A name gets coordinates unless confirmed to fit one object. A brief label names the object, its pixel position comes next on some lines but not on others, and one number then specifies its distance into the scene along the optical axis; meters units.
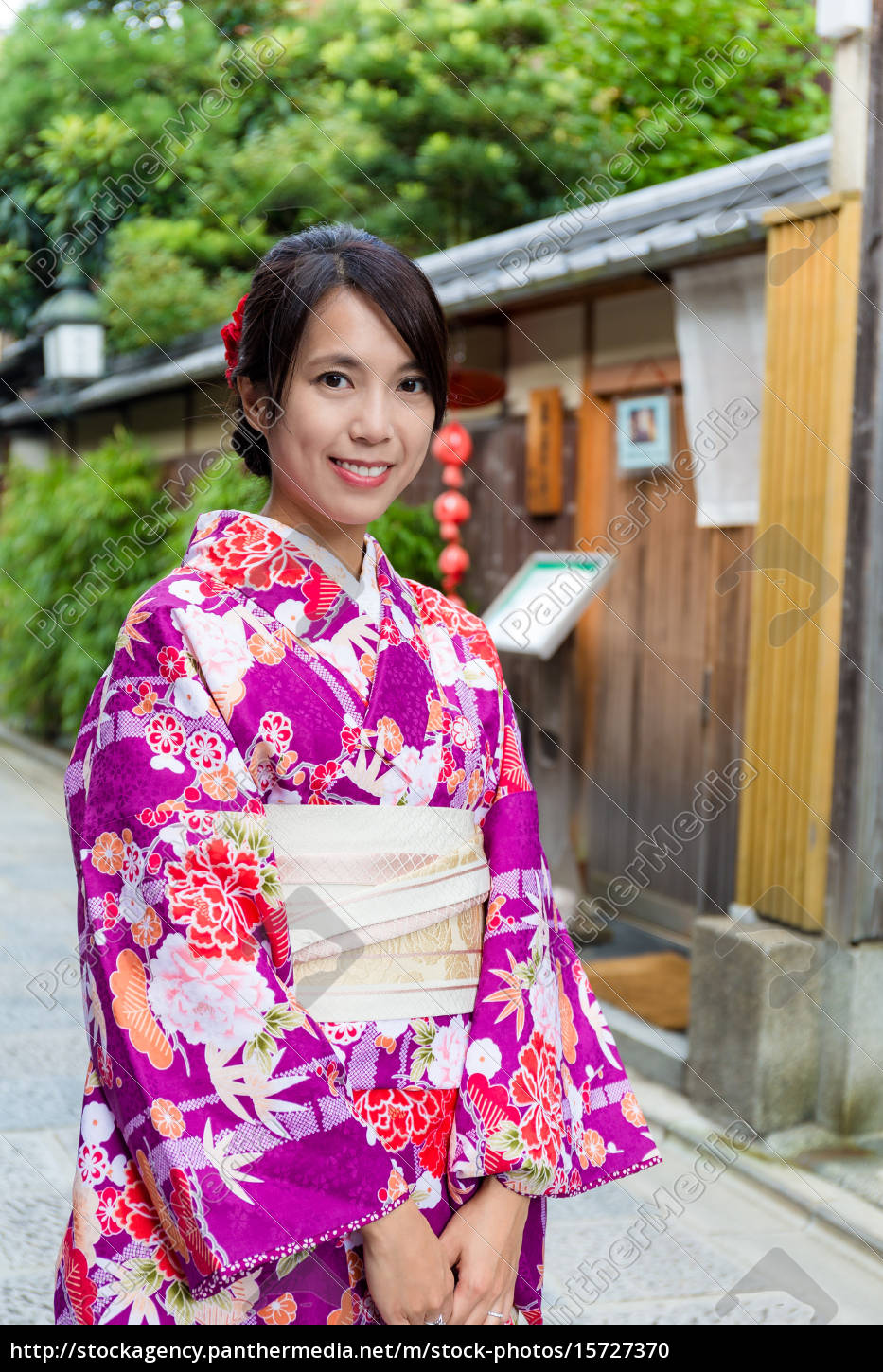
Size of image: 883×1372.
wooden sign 6.50
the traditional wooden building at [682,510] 4.14
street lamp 11.11
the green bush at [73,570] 10.68
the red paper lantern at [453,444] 6.82
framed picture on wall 5.79
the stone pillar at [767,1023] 4.13
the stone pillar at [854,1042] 4.05
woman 1.56
